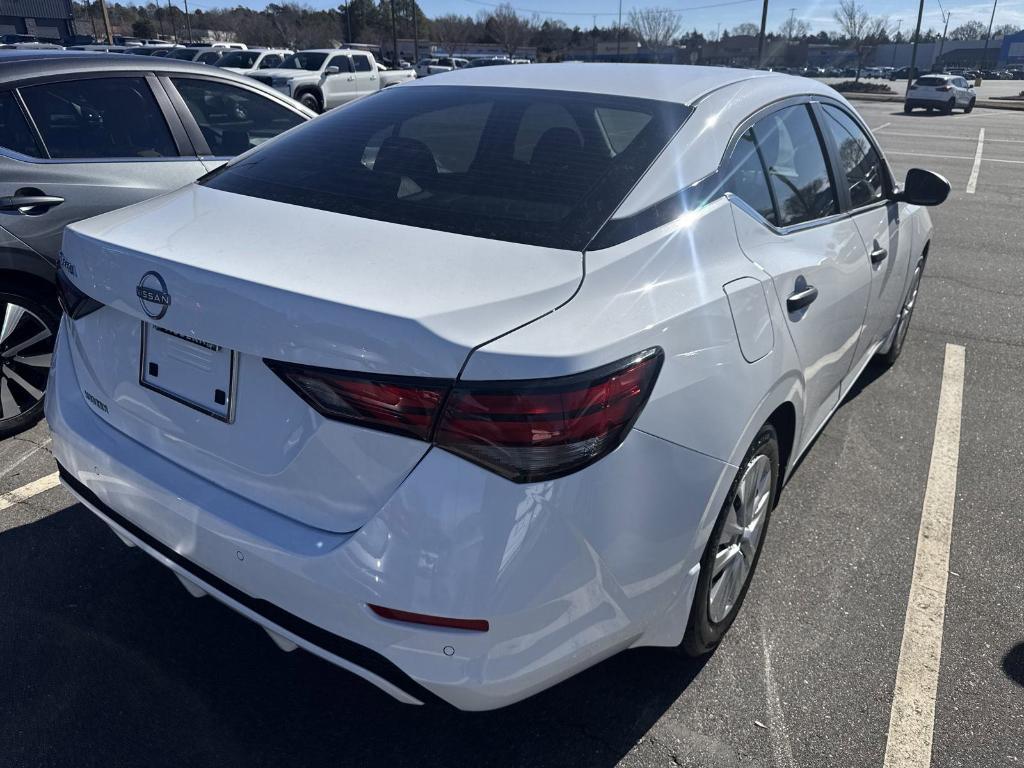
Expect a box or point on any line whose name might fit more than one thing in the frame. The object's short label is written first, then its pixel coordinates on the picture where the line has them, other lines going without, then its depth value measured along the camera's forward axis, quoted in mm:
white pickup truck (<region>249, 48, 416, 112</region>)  19734
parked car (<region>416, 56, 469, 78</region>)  39672
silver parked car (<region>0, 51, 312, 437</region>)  3686
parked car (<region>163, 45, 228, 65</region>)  25016
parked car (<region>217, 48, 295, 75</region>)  23984
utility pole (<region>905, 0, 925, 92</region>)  49531
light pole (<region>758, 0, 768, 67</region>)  38494
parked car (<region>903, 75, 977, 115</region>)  32594
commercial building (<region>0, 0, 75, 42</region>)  52844
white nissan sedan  1596
